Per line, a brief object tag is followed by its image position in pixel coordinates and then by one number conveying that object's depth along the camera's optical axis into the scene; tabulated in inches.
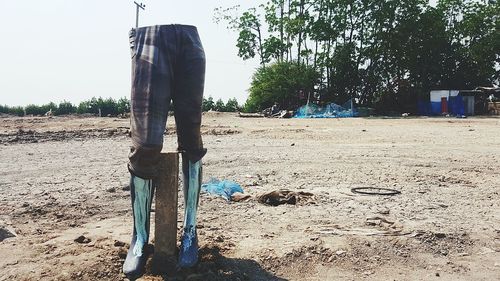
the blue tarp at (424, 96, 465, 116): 1223.9
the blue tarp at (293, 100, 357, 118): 1138.5
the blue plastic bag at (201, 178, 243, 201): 194.5
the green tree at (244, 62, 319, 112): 1384.4
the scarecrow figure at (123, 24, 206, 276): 100.4
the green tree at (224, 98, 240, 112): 1704.0
